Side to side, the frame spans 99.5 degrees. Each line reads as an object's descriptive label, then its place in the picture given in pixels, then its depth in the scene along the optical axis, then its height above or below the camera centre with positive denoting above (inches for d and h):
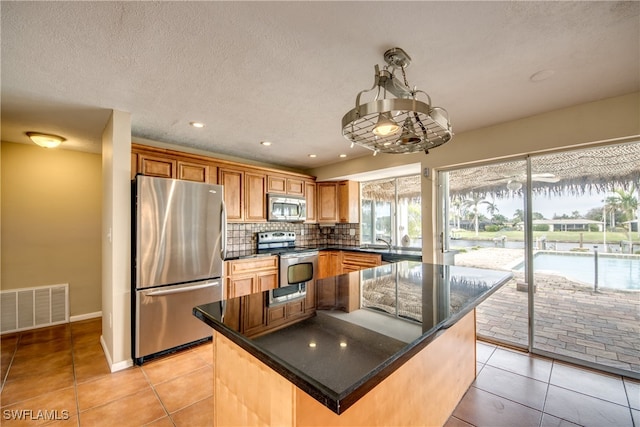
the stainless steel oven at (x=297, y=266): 160.6 -31.3
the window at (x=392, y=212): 177.5 +2.4
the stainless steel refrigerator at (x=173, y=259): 100.3 -16.8
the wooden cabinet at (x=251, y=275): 138.6 -31.8
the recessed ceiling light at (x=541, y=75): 74.7 +39.1
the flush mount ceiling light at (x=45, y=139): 119.9 +35.7
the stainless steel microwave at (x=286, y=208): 168.6 +5.3
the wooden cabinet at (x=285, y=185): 170.9 +20.5
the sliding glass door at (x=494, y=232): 114.7 -8.3
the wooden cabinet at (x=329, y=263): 182.9 -32.5
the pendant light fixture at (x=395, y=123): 48.9 +18.8
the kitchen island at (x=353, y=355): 31.4 -17.8
